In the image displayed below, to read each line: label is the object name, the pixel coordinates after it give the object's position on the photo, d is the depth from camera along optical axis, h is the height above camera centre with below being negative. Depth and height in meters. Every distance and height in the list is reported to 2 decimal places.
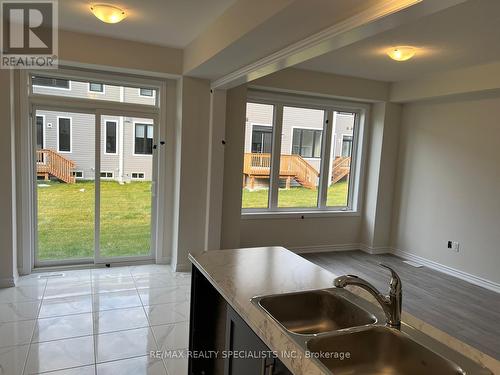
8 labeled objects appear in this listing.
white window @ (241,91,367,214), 5.41 -0.01
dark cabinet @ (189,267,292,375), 1.50 -0.95
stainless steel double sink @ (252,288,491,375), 1.29 -0.70
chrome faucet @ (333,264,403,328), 1.46 -0.55
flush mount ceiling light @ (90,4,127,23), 3.14 +1.12
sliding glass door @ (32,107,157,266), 4.38 -0.55
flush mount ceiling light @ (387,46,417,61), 3.92 +1.15
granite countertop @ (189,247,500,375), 1.31 -0.69
